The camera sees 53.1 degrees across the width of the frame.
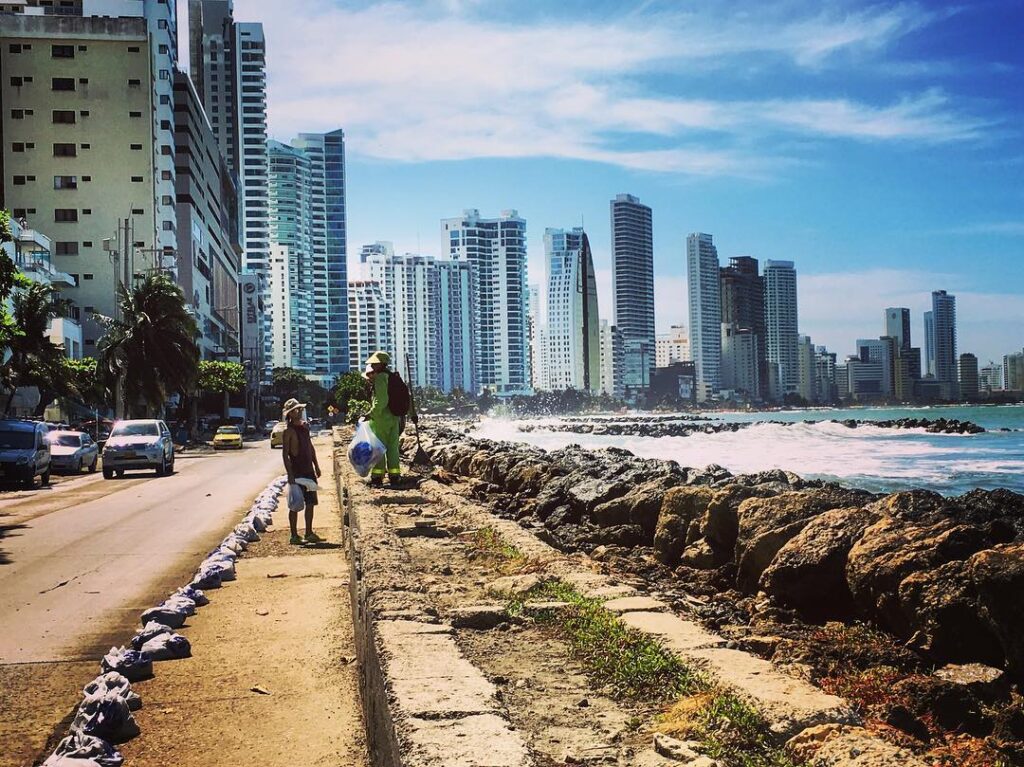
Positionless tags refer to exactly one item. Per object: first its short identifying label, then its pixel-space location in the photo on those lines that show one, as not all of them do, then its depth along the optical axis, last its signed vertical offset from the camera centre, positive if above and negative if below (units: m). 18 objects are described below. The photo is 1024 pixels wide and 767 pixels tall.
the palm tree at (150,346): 56.09 +2.92
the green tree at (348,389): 79.25 +0.36
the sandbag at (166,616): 7.36 -1.57
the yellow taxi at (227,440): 56.75 -2.41
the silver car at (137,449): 29.17 -1.46
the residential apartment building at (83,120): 92.31 +25.48
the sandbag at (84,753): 4.35 -1.54
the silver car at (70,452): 32.81 -1.68
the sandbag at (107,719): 4.86 -1.53
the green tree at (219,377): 87.25 +1.71
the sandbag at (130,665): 5.97 -1.56
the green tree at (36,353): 46.47 +2.24
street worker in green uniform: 13.45 -0.24
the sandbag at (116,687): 5.35 -1.52
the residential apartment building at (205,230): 104.94 +19.69
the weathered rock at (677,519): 10.11 -1.34
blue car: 25.73 -1.33
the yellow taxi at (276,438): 46.03 -2.07
